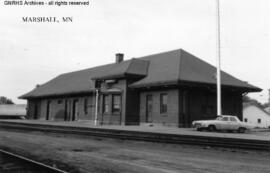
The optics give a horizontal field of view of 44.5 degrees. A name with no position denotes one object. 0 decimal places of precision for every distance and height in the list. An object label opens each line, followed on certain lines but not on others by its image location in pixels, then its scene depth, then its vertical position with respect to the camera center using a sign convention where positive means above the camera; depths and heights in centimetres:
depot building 2673 +220
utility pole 2360 +407
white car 2322 -52
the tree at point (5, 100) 11562 +514
